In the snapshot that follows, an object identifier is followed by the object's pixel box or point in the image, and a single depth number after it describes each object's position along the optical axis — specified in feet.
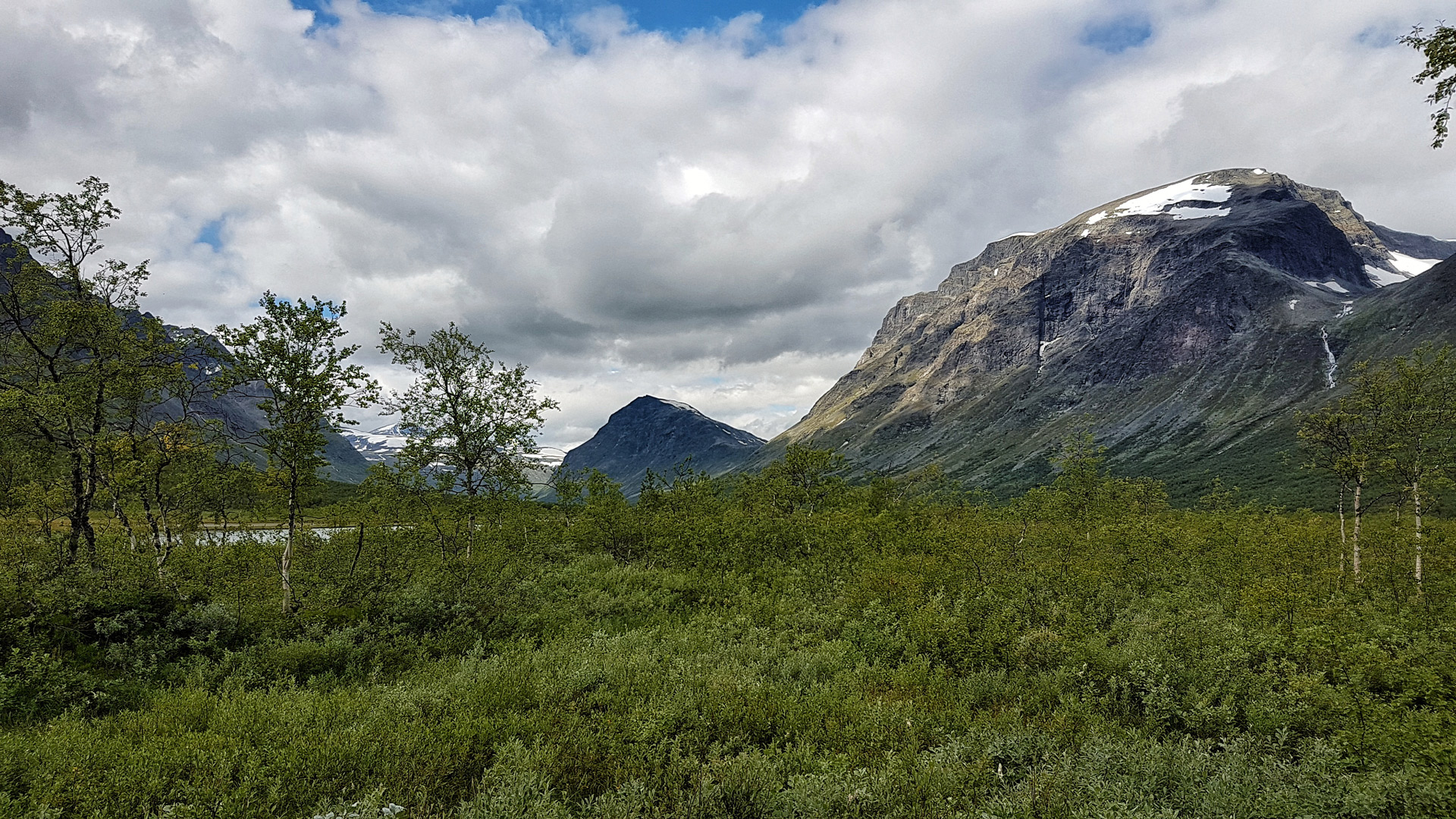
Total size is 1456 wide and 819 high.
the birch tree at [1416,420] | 75.51
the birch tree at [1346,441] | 80.84
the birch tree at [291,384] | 53.21
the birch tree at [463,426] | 89.25
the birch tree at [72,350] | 56.59
